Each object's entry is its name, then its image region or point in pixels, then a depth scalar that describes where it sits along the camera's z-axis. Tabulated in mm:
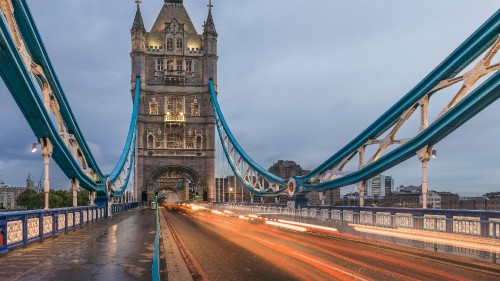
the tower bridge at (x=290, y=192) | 15750
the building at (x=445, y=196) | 164375
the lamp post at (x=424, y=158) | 22578
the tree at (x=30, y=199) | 154250
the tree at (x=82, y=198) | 159875
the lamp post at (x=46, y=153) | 22845
